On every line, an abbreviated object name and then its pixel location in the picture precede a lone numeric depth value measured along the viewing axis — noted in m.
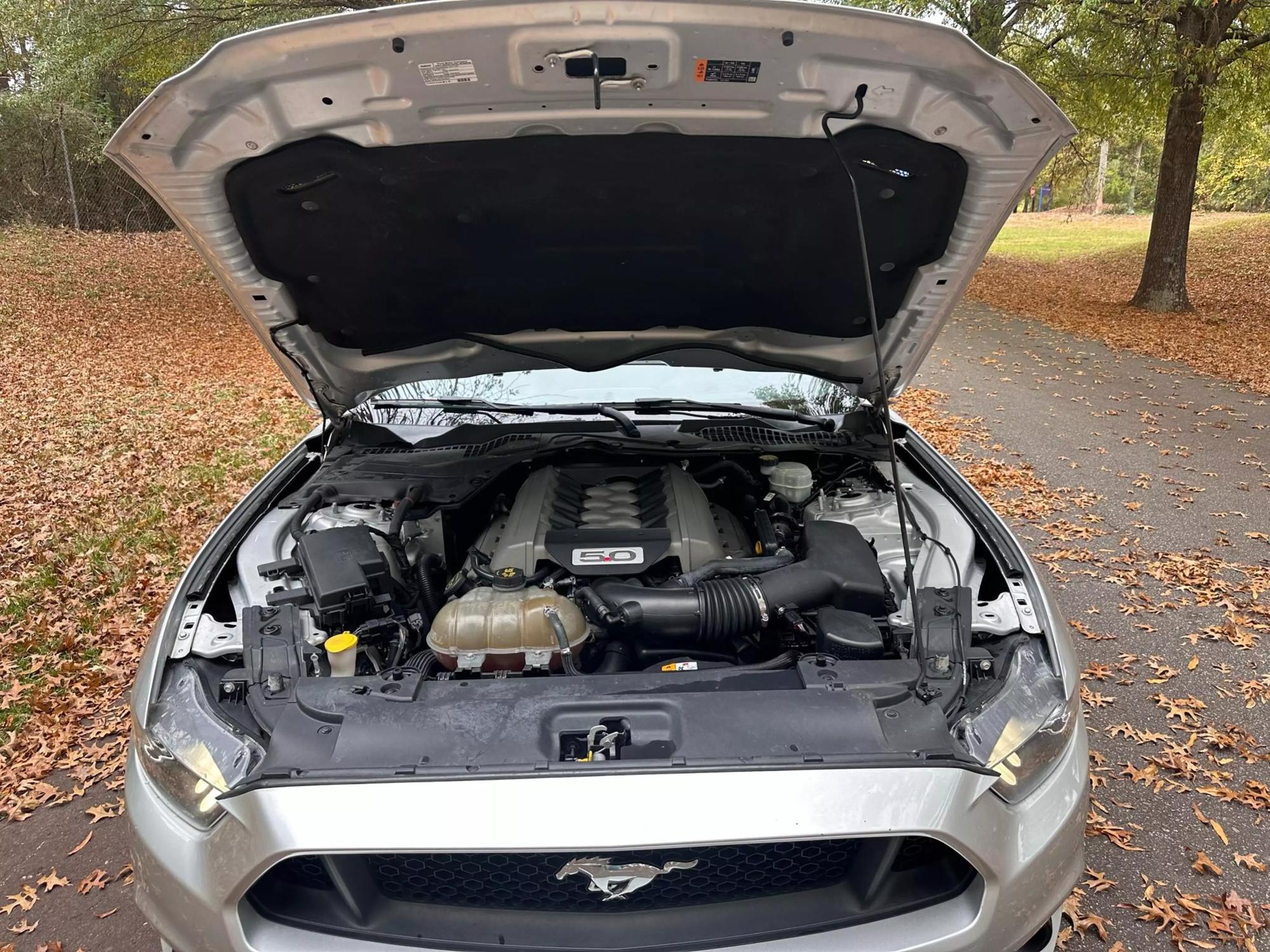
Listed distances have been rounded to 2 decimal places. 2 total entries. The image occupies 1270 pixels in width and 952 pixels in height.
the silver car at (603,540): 1.59
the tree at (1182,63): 9.67
